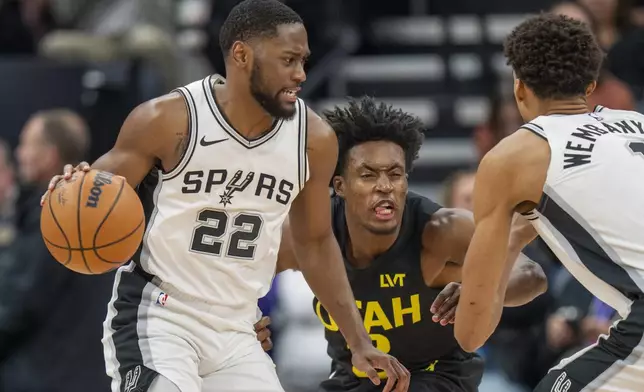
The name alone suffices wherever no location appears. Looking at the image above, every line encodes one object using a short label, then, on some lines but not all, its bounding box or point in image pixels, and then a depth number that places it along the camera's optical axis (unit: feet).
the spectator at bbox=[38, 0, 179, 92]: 69.51
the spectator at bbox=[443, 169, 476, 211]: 52.19
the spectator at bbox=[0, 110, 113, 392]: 46.68
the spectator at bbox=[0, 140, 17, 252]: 58.90
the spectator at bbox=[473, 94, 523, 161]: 60.64
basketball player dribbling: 32.99
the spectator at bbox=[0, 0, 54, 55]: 77.51
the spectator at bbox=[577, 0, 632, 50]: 61.77
